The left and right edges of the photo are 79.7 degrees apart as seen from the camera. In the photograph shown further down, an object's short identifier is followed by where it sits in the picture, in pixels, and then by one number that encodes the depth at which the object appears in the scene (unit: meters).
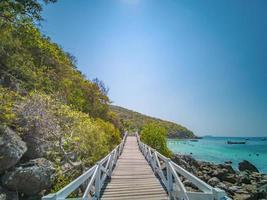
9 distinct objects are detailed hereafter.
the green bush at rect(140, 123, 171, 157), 14.94
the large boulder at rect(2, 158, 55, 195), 4.55
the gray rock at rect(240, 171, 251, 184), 14.85
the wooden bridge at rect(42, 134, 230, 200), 2.78
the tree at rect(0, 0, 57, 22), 6.69
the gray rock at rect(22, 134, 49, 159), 5.52
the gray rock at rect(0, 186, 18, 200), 4.31
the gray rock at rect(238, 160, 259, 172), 20.98
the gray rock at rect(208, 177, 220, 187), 12.47
